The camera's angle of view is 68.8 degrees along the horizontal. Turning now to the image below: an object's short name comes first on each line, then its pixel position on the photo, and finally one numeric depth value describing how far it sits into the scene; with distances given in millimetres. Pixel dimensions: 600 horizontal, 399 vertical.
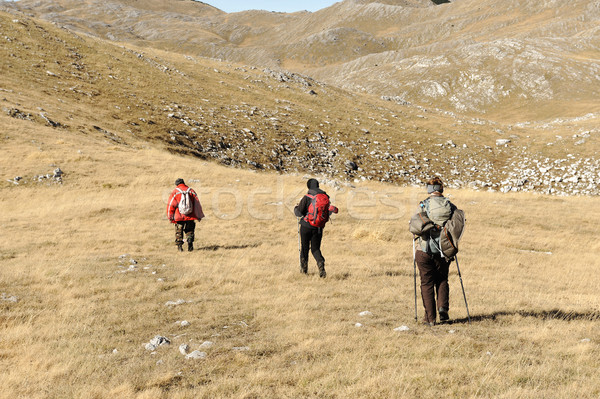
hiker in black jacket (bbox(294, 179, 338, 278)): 11266
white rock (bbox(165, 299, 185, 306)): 9109
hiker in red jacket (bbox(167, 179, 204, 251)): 14523
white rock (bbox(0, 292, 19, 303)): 8699
